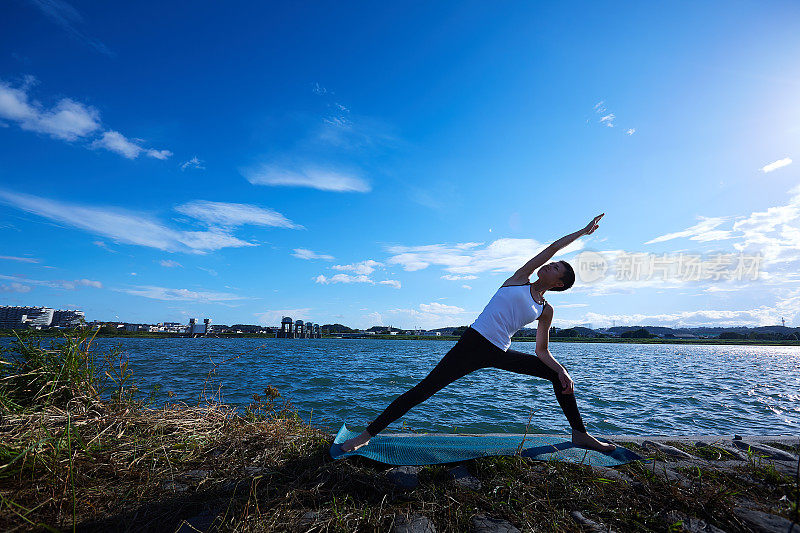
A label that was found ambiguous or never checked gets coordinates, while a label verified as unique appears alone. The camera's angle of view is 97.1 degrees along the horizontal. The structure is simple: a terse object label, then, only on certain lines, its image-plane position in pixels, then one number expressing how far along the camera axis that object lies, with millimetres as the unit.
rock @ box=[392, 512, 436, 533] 2201
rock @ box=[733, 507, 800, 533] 2177
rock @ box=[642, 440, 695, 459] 3734
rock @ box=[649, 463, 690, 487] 2922
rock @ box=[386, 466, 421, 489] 2863
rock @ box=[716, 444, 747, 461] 3712
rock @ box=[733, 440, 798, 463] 3743
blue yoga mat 3260
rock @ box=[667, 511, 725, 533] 2252
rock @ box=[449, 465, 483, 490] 2842
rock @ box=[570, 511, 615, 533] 2224
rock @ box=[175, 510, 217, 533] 2123
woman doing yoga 3512
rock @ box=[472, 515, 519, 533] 2224
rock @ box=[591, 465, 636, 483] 2972
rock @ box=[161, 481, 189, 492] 2601
